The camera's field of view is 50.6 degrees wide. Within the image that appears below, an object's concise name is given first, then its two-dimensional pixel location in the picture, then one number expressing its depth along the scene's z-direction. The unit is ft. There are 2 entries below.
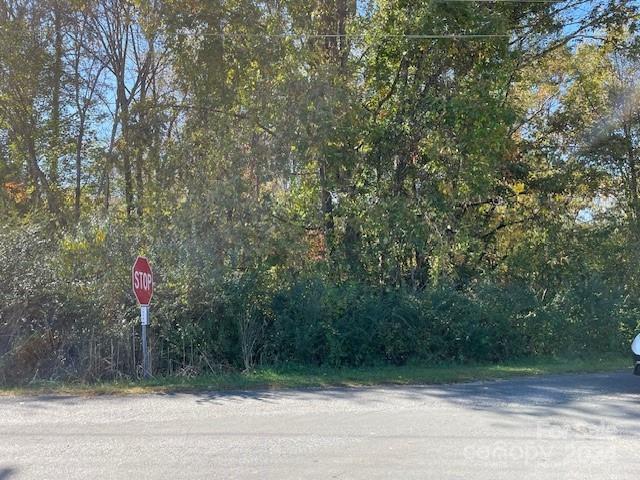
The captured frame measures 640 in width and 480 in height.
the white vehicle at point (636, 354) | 33.42
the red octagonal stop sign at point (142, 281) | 39.24
